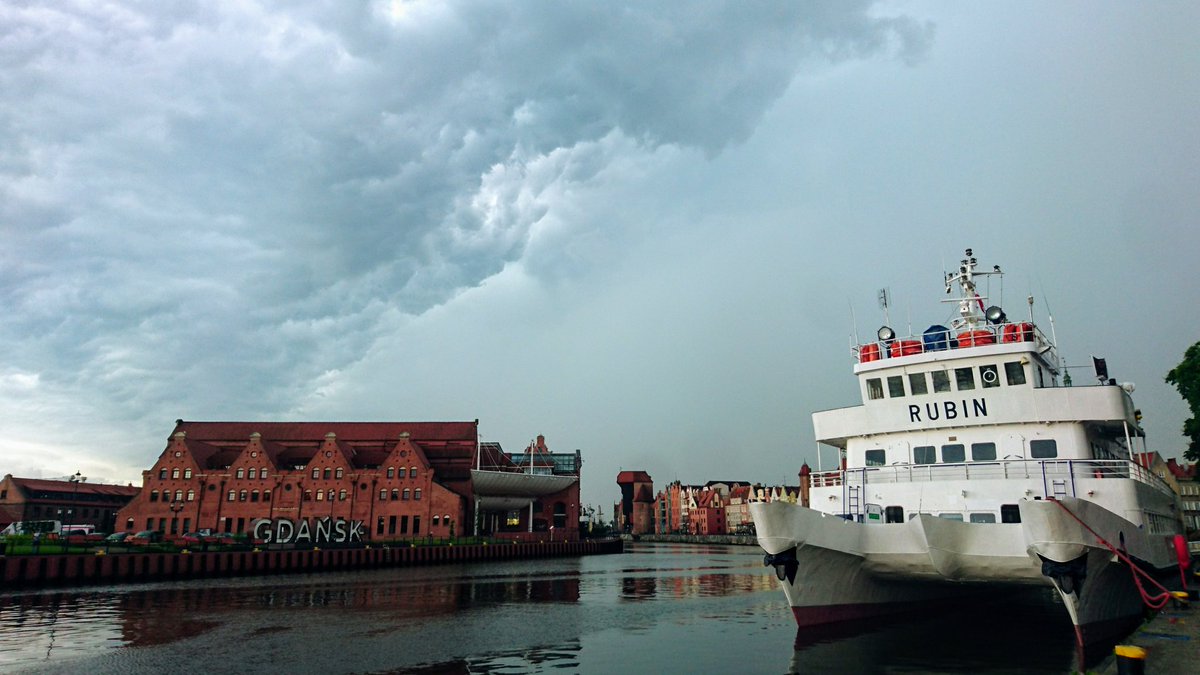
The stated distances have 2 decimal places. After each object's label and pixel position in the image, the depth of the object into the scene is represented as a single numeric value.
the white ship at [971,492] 15.17
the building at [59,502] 92.00
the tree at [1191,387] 38.44
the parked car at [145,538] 49.81
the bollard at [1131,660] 10.39
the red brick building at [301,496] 72.31
